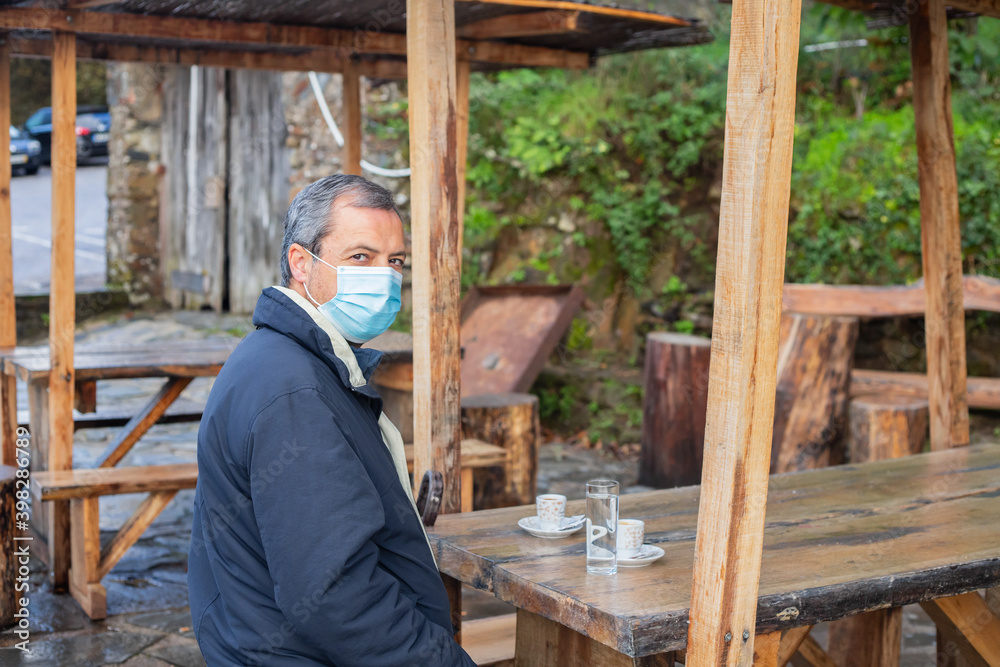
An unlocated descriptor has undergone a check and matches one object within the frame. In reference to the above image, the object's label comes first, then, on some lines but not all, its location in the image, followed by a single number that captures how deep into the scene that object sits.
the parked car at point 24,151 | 21.39
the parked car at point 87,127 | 22.03
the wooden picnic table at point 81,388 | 4.75
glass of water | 2.35
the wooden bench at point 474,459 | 4.85
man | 1.88
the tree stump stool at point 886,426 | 5.44
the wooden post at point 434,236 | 2.95
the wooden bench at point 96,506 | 4.32
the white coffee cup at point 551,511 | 2.76
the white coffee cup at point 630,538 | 2.47
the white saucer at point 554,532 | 2.72
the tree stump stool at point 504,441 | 5.66
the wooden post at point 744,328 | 1.93
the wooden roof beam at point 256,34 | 4.45
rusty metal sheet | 7.24
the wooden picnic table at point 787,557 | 2.21
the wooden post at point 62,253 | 4.45
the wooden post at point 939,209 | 4.17
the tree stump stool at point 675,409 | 6.68
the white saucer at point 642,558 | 2.45
